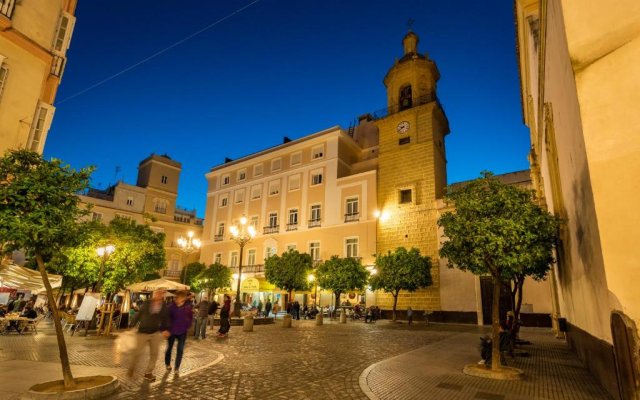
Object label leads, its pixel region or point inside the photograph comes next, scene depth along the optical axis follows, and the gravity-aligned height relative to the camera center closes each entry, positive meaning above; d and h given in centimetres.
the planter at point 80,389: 516 -157
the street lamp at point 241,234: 1870 +281
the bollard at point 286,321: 1939 -159
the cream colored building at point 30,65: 1173 +726
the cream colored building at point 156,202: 4025 +908
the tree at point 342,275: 2536 +120
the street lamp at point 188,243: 1835 +212
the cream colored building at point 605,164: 464 +195
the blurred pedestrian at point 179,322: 759 -74
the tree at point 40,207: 564 +114
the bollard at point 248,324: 1645 -155
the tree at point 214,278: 3534 +88
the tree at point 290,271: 2695 +141
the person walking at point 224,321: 1402 -127
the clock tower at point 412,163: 2720 +1052
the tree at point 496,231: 839 +158
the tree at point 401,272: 2436 +154
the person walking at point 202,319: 1343 -116
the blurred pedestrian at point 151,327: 666 -80
